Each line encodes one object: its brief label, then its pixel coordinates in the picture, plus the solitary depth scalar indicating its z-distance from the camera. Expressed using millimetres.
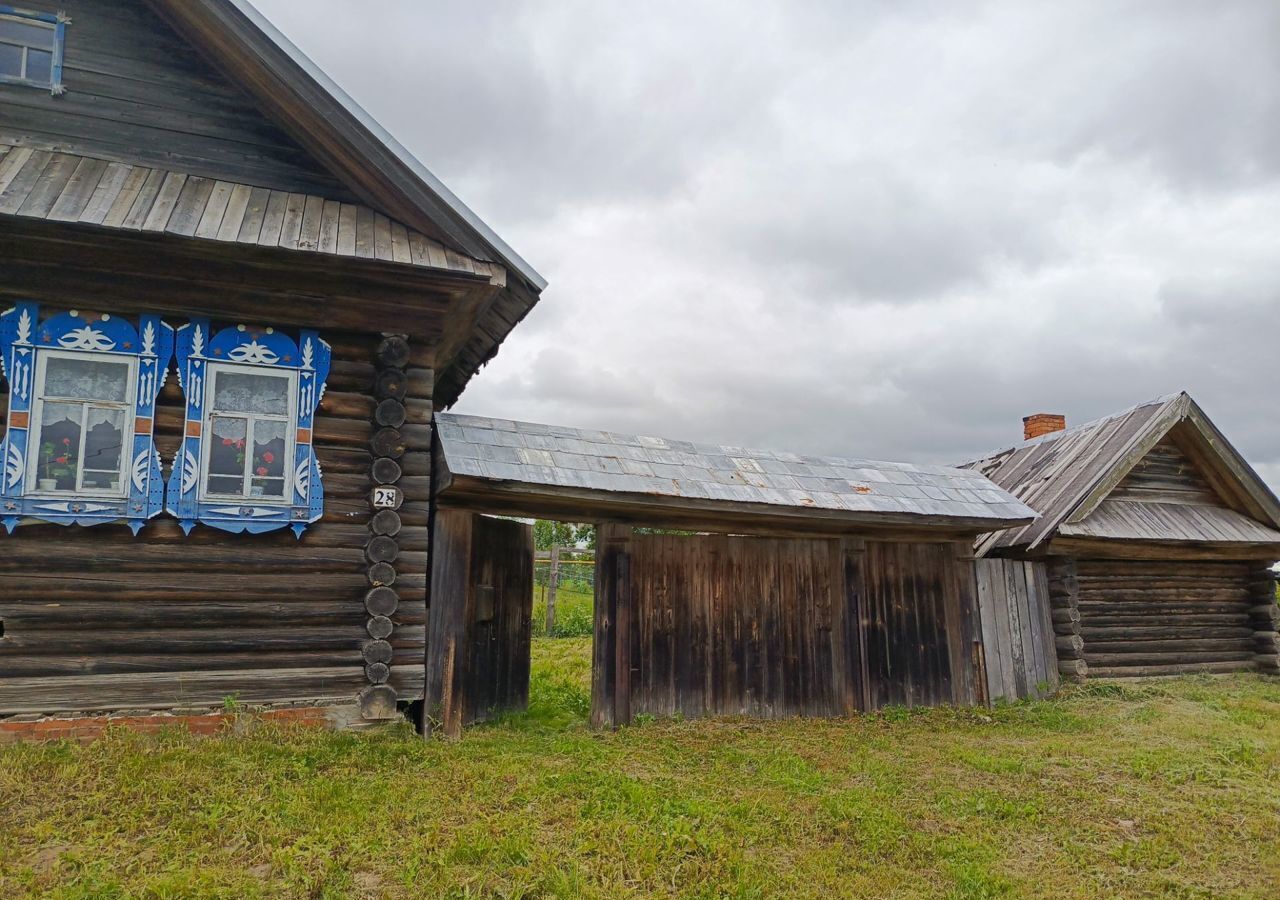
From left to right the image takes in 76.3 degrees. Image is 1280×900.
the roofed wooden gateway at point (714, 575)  8359
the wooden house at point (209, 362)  6699
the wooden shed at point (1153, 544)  12406
